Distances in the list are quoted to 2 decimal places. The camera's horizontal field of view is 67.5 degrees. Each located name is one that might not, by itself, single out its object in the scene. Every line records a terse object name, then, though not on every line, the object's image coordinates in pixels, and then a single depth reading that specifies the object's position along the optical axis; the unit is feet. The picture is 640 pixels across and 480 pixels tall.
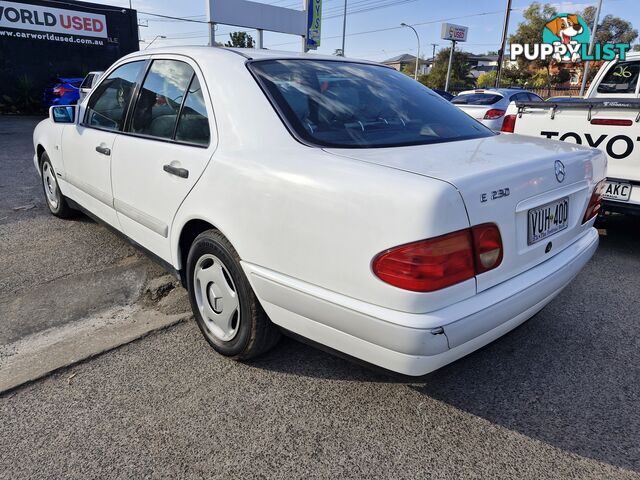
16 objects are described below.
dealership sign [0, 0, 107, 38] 56.29
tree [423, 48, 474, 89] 172.76
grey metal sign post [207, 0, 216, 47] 69.15
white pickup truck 12.66
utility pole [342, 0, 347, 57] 121.60
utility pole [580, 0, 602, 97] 90.02
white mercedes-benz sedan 5.66
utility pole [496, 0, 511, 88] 85.37
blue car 53.52
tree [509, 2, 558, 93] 142.72
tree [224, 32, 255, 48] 148.63
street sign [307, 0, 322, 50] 85.05
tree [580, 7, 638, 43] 174.60
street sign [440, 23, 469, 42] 158.12
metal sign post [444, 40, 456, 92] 138.31
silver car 34.27
